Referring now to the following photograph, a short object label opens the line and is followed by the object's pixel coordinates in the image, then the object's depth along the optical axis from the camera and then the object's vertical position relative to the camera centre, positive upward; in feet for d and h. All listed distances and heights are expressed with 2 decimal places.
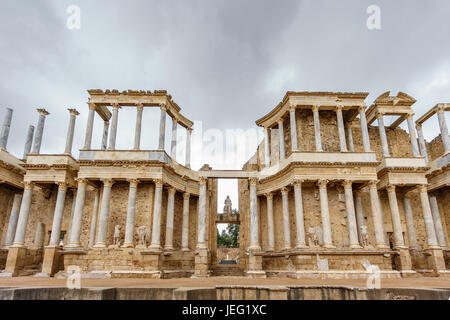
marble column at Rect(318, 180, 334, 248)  56.24 +5.06
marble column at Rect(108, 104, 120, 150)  65.44 +25.69
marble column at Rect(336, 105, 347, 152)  64.54 +25.24
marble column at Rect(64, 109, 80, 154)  68.68 +26.20
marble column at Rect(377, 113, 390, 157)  68.17 +24.85
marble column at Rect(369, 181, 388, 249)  57.16 +4.75
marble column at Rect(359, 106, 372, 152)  65.35 +25.38
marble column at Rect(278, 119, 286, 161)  71.20 +25.31
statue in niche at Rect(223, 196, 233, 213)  97.08 +11.28
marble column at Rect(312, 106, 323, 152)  64.13 +24.71
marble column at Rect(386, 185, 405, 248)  60.64 +4.83
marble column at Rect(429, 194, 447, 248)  65.35 +4.45
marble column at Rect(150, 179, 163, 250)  58.36 +4.92
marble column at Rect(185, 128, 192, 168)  77.97 +25.11
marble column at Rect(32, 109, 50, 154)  71.61 +27.06
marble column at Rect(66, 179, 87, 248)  57.64 +4.83
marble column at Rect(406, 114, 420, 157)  68.38 +24.96
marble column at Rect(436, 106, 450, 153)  67.46 +26.42
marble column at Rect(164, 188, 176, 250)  64.03 +4.89
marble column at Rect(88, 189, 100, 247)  63.00 +4.59
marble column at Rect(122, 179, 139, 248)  57.06 +5.29
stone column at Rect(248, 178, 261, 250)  56.02 +4.53
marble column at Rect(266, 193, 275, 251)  66.21 +3.65
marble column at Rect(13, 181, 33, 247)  62.02 +5.42
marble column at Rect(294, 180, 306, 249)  56.95 +4.94
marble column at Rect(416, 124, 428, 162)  72.20 +24.96
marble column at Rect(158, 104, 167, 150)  65.22 +25.68
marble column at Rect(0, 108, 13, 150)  69.72 +26.93
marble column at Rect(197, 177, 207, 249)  55.67 +4.66
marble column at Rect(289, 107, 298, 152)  64.64 +24.77
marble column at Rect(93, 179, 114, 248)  57.00 +5.21
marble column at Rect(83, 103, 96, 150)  65.62 +25.91
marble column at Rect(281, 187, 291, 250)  61.03 +4.21
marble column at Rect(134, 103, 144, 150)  65.68 +25.86
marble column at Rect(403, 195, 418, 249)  65.92 +4.24
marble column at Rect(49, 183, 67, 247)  60.80 +5.39
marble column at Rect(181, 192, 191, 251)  68.64 +3.80
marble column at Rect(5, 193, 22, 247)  67.41 +4.94
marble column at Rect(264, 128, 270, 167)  78.08 +25.42
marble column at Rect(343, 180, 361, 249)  56.08 +4.89
